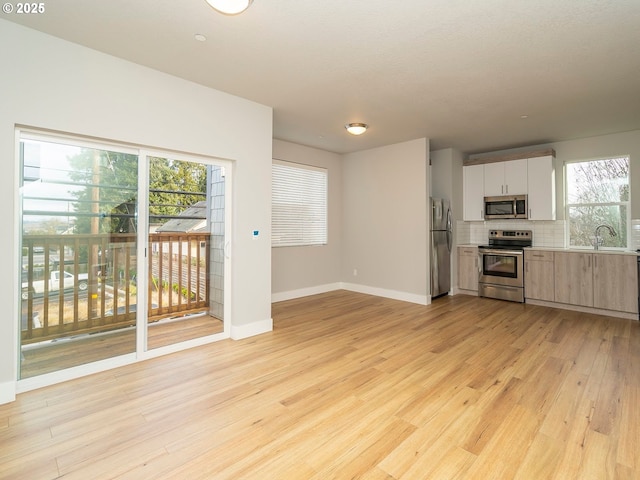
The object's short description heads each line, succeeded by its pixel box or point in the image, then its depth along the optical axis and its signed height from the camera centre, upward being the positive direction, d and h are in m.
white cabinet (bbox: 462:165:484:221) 6.20 +1.05
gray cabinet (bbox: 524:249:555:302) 5.21 -0.52
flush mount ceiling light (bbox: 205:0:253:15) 1.98 +1.52
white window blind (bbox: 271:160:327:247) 5.69 +0.77
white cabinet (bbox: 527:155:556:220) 5.39 +0.99
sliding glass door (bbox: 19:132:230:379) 2.66 -0.06
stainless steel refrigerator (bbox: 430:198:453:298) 5.63 -0.02
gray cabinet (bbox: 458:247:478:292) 6.06 -0.45
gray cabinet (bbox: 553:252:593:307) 4.85 -0.52
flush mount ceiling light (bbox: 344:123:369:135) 4.57 +1.70
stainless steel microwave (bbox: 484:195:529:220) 5.66 +0.70
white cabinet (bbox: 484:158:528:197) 5.68 +1.24
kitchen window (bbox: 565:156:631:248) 5.07 +0.74
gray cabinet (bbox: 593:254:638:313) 4.50 -0.55
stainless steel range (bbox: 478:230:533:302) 5.50 -0.38
